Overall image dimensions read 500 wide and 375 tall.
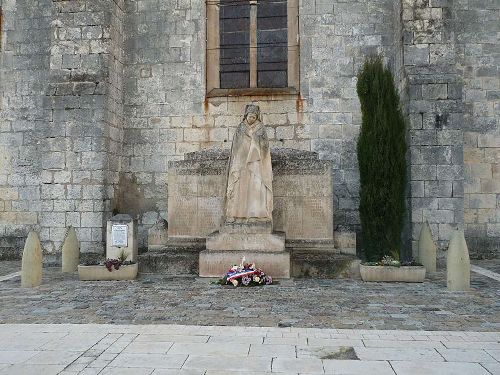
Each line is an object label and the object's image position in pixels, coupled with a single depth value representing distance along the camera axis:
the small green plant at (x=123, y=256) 8.66
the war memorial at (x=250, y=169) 6.28
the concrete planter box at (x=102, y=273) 8.27
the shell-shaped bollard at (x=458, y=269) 7.24
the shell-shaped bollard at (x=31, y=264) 7.65
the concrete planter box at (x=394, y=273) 7.98
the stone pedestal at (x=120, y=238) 8.73
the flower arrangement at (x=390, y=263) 8.13
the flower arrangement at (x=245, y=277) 7.54
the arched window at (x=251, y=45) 11.17
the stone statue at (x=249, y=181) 8.44
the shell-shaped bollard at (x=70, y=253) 9.27
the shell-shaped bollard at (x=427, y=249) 8.90
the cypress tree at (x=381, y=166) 9.45
